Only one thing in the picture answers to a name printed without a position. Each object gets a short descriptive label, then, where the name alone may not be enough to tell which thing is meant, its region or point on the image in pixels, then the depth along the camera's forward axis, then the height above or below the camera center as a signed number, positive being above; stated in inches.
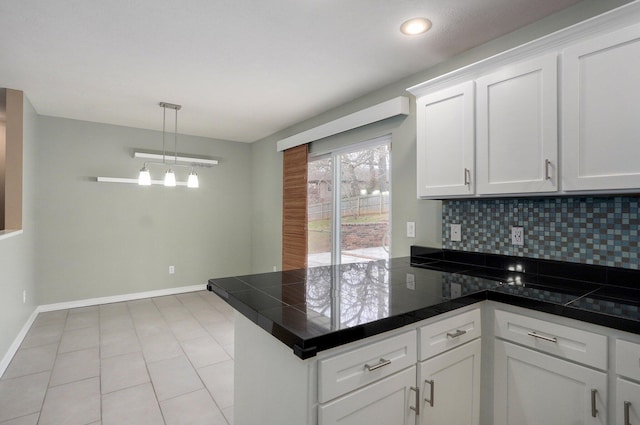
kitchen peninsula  42.4 -18.8
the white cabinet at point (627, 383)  45.7 -24.2
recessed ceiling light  78.6 +45.7
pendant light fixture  139.5 +16.5
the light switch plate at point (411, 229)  106.6 -5.4
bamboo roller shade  163.6 +2.3
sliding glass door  125.0 +3.2
